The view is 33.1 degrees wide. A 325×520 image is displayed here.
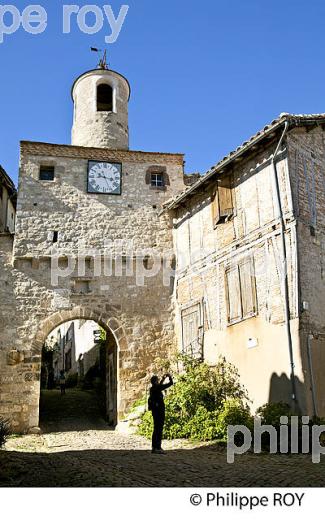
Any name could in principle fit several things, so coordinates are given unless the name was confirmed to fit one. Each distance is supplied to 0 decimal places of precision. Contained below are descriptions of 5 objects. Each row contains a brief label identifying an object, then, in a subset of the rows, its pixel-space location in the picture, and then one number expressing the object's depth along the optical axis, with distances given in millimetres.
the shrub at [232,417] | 11391
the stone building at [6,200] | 17500
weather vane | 19750
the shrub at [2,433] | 8617
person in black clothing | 9898
